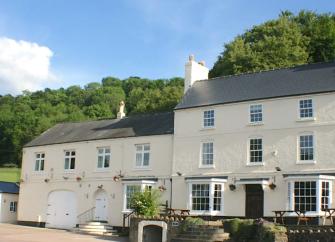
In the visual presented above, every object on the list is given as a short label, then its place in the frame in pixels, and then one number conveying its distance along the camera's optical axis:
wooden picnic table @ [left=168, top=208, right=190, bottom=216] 29.58
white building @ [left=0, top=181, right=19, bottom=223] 43.41
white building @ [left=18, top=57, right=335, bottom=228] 28.06
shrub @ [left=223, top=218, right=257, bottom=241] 24.75
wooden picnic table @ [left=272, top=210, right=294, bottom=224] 26.04
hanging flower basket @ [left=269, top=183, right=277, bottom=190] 28.48
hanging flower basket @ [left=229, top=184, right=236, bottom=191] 29.81
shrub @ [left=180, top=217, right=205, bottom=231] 27.10
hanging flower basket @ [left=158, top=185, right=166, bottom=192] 33.16
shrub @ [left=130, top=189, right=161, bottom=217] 29.50
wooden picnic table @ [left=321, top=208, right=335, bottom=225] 25.38
